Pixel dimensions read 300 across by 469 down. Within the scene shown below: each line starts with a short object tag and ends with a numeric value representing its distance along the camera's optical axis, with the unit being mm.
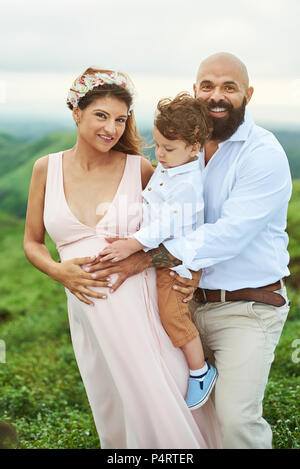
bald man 2619
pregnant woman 2643
